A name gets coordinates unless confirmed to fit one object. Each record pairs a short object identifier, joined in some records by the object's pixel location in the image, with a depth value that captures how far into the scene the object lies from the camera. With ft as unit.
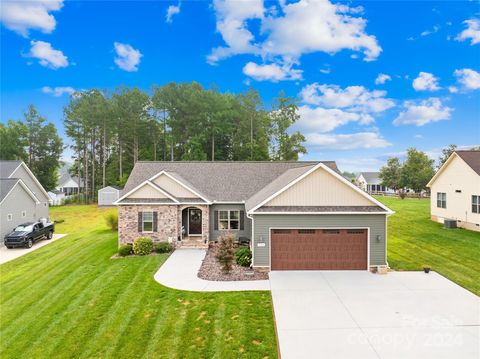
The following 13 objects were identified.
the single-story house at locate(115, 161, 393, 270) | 46.21
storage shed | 140.77
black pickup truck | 69.21
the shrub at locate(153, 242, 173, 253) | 57.52
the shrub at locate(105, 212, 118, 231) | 83.87
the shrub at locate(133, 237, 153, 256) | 56.65
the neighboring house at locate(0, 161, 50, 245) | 76.69
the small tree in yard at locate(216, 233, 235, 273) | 45.09
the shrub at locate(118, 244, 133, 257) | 56.54
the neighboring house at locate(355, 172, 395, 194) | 248.11
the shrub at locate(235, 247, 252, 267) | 48.61
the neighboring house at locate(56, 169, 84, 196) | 207.92
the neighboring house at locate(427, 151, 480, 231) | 73.92
